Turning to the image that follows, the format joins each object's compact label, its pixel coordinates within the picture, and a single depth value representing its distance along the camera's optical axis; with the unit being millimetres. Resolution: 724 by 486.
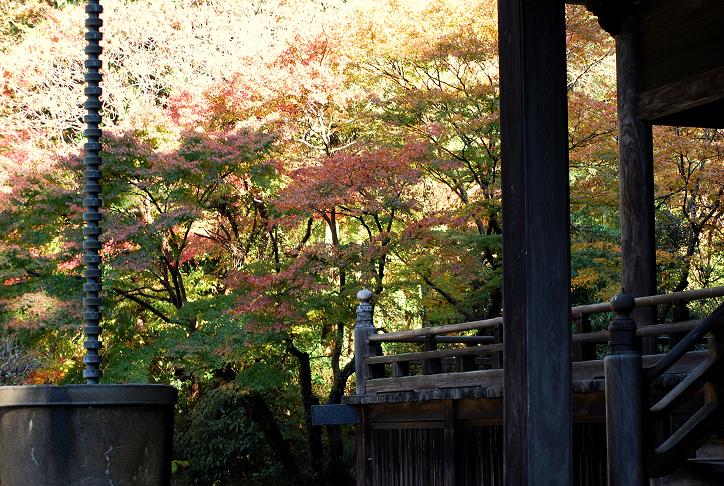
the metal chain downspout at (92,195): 6539
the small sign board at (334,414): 11312
